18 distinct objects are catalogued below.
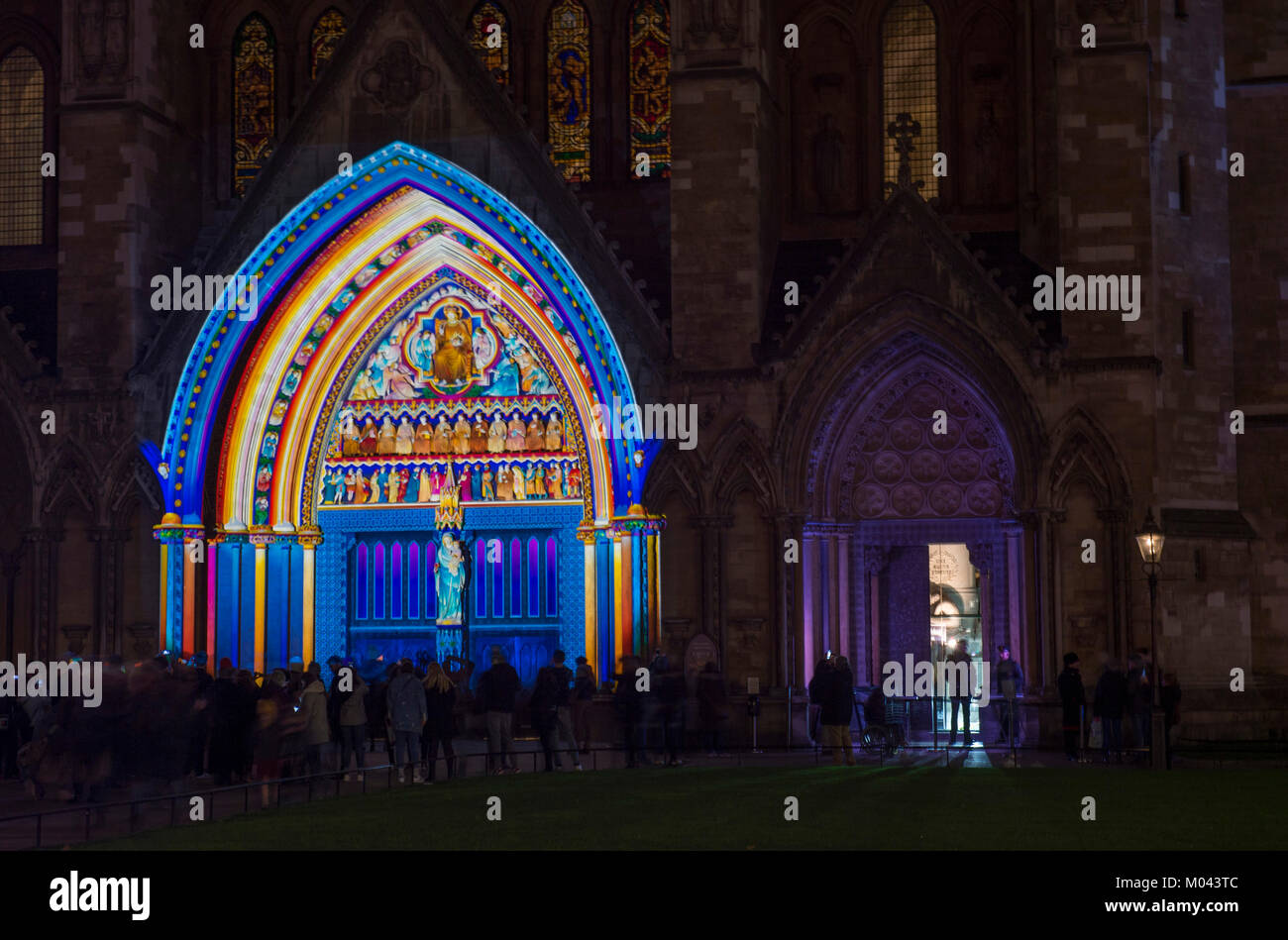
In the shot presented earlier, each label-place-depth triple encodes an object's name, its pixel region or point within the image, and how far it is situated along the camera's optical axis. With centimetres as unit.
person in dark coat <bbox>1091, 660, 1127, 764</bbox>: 2434
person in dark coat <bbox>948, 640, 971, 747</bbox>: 2678
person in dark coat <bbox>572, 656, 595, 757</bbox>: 2681
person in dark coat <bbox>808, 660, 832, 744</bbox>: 2439
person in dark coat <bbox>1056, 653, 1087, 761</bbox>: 2467
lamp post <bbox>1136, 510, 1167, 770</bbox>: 2297
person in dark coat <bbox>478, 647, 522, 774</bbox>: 2339
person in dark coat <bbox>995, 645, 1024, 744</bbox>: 2644
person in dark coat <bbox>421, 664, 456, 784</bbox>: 2394
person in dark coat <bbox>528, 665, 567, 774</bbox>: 2361
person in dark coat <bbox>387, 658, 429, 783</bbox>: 2272
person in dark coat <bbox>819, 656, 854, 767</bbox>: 2403
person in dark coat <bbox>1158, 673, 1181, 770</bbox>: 2422
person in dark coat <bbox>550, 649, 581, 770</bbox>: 2383
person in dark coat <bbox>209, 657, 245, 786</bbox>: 2230
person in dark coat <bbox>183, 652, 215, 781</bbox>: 2055
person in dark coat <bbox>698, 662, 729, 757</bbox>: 2573
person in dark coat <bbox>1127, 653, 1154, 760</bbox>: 2433
